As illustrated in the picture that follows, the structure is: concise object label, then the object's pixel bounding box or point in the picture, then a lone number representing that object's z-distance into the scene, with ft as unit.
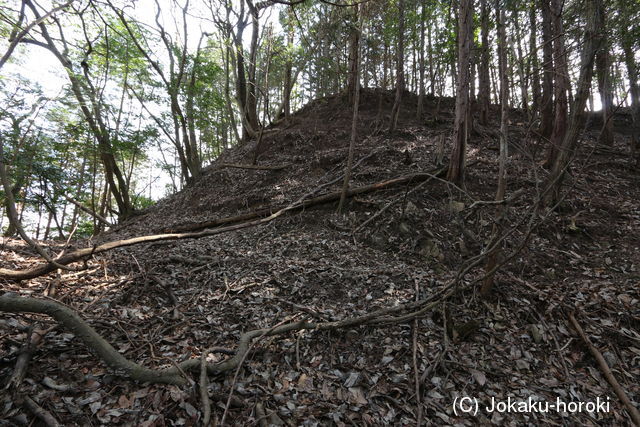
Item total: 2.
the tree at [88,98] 29.16
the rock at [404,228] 19.59
